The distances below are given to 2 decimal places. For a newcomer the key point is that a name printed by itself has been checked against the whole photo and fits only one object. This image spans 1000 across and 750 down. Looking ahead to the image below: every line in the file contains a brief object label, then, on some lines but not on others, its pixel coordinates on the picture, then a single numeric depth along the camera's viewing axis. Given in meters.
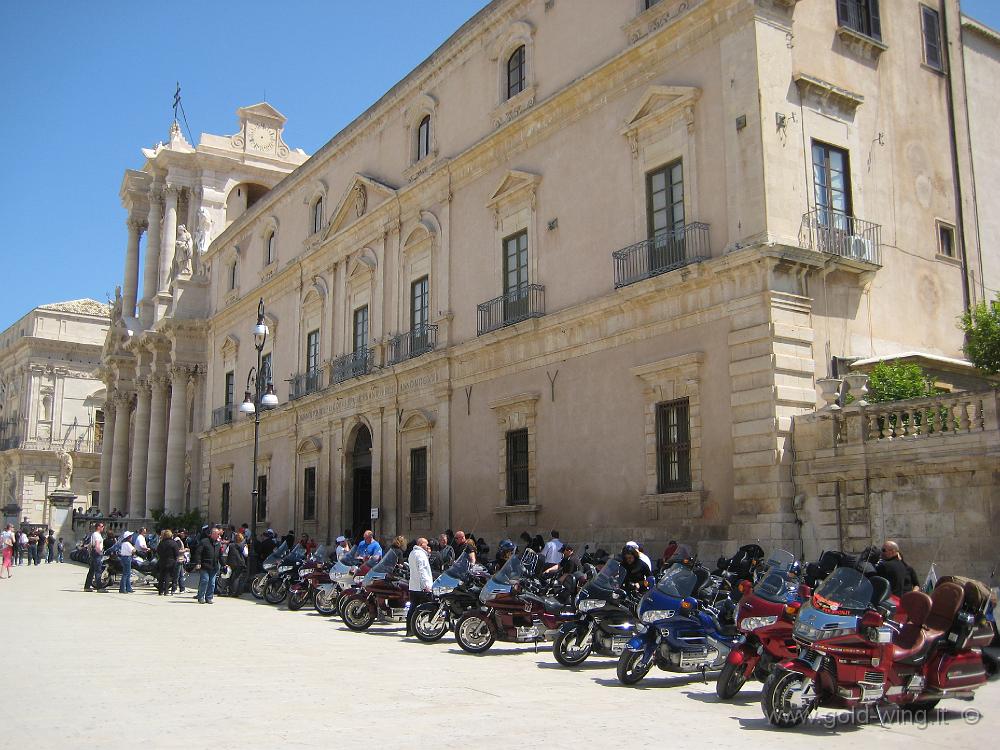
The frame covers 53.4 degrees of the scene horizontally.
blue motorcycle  9.82
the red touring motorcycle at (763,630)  8.61
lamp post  22.53
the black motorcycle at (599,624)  11.29
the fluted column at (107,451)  52.56
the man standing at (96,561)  23.16
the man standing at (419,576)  14.58
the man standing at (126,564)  22.70
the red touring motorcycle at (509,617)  12.62
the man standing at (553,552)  16.92
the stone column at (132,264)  52.78
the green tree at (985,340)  16.05
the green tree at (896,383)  15.22
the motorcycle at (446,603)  13.72
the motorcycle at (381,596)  15.30
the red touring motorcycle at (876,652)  7.68
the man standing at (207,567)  20.36
